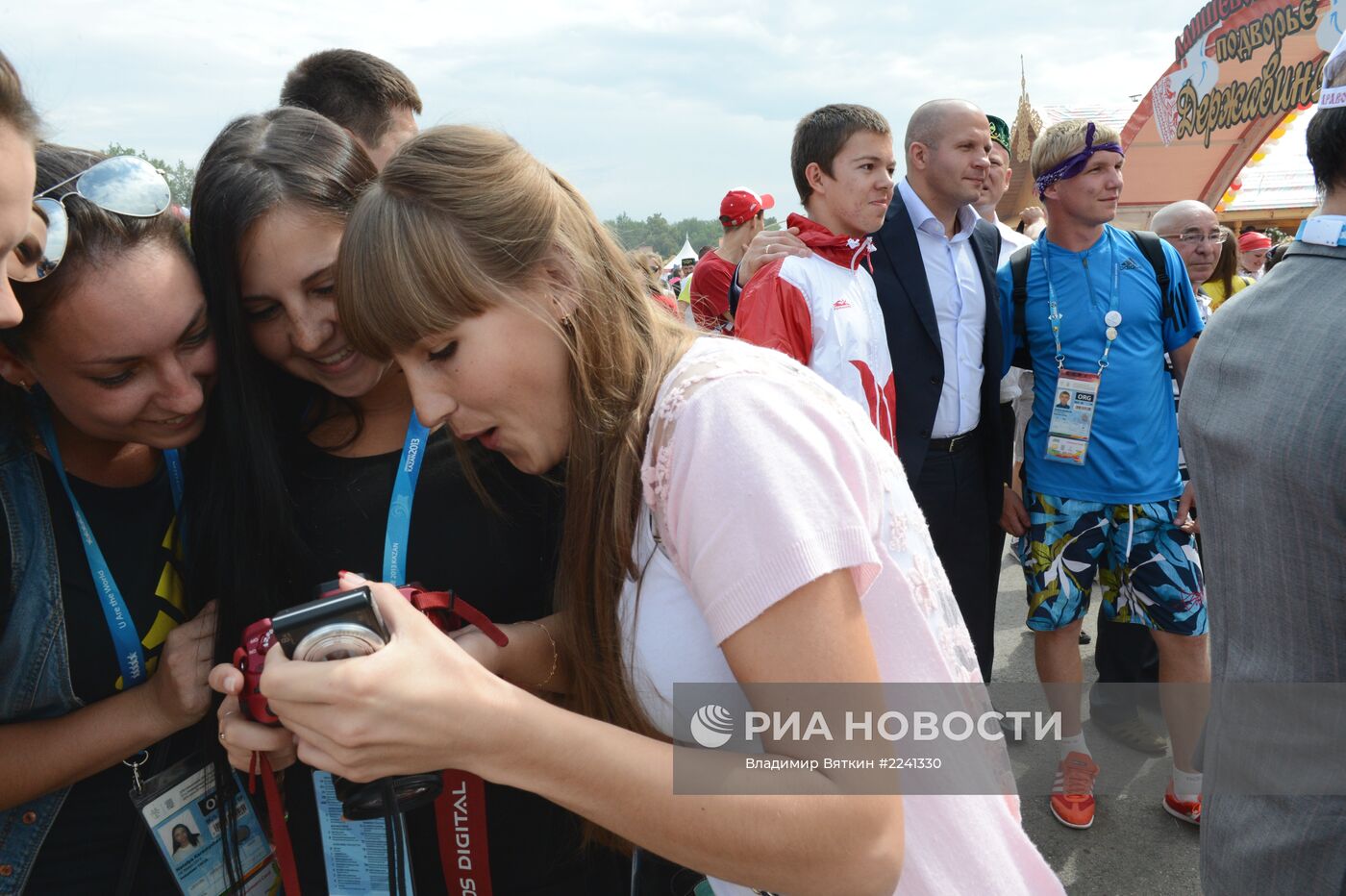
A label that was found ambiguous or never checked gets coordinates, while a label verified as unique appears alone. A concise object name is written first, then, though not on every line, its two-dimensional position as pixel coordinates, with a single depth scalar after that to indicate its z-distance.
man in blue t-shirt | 3.20
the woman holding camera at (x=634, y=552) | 0.93
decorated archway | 12.16
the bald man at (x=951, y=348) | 3.37
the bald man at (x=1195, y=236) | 5.02
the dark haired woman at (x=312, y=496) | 1.51
